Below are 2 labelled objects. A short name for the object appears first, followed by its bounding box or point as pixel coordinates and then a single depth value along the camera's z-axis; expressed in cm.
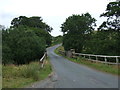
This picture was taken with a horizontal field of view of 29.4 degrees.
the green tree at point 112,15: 3033
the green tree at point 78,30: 5028
